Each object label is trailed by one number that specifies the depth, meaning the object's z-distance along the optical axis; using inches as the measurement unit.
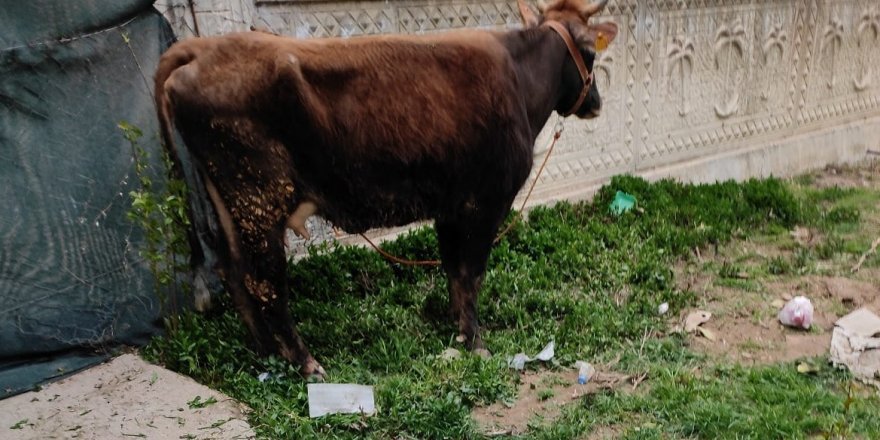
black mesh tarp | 139.6
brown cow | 132.4
